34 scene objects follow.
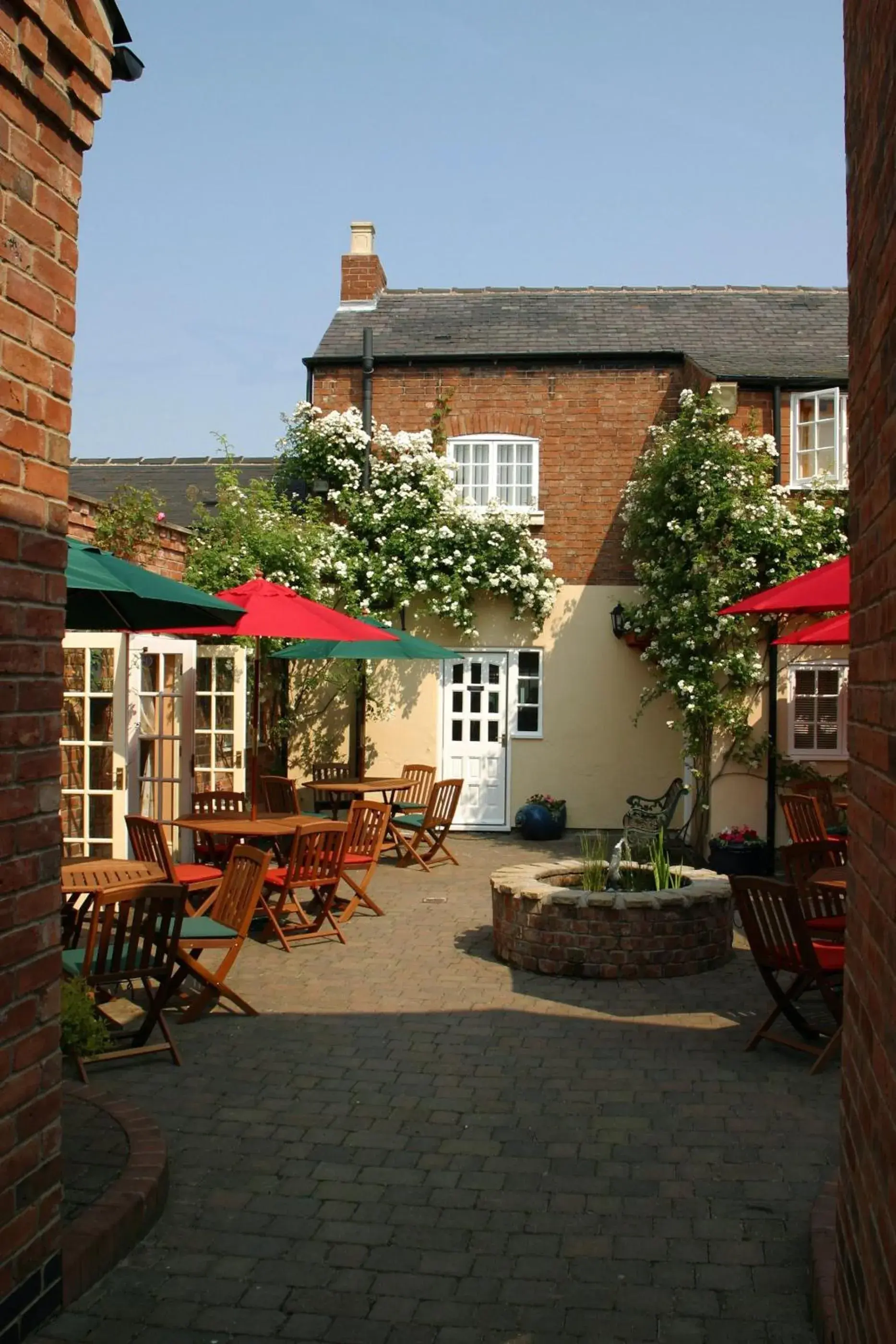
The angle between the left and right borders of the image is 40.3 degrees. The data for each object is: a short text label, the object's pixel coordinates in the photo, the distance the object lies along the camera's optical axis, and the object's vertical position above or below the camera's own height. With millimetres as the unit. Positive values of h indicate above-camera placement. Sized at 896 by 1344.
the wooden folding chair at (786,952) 5934 -1254
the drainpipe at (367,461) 15523 +3070
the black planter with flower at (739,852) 12562 -1557
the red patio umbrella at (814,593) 8281 +766
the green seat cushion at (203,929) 6543 -1260
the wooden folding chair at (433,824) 12039 -1236
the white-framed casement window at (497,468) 15969 +3042
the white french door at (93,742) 9570 -347
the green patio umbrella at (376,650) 11492 +478
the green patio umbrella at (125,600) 5789 +546
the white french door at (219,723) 11609 -237
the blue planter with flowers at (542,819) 15023 -1474
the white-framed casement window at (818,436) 13750 +3041
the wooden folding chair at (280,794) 11406 -920
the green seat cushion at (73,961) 5738 -1276
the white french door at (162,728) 9930 -257
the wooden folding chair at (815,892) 6879 -1115
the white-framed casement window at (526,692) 15953 +107
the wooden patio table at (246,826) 8688 -933
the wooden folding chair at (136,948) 5672 -1198
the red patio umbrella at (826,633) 9055 +520
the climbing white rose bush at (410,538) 15148 +2024
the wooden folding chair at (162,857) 7465 -1015
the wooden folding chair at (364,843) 9281 -1121
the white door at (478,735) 15914 -464
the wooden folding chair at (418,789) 13086 -1039
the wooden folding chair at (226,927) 6492 -1263
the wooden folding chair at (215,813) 9625 -951
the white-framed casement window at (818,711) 13883 -100
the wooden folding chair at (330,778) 13391 -901
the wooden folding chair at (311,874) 8180 -1211
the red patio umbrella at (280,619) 9203 +631
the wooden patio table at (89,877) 6551 -1004
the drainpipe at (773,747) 13430 -505
